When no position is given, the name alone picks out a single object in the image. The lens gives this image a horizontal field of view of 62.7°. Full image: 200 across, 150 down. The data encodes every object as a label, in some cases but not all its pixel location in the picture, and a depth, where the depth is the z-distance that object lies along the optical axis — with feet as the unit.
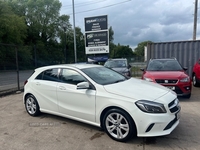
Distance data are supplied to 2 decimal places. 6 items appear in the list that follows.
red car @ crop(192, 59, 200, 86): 25.22
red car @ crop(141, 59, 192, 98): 18.11
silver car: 30.86
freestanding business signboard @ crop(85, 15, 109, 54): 40.47
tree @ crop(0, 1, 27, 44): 79.78
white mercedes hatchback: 9.24
